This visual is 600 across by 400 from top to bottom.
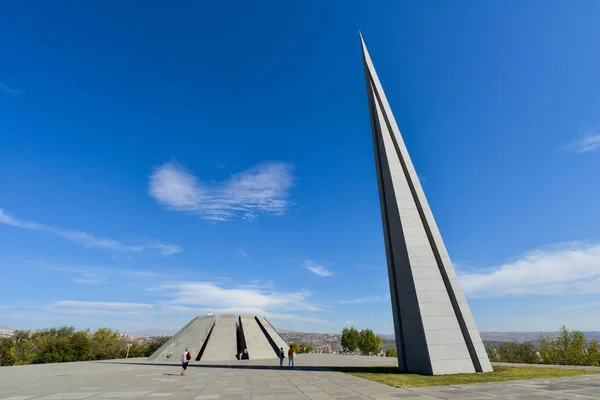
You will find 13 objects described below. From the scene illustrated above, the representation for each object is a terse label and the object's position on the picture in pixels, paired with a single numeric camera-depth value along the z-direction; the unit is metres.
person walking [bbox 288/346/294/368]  22.11
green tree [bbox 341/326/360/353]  75.94
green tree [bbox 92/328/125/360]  61.94
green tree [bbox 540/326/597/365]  40.75
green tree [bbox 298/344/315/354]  76.06
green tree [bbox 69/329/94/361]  51.88
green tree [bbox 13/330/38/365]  54.81
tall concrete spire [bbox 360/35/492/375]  16.30
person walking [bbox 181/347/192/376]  18.50
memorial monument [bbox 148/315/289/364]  35.47
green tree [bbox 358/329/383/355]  73.94
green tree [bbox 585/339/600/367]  39.73
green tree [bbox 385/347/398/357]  45.79
